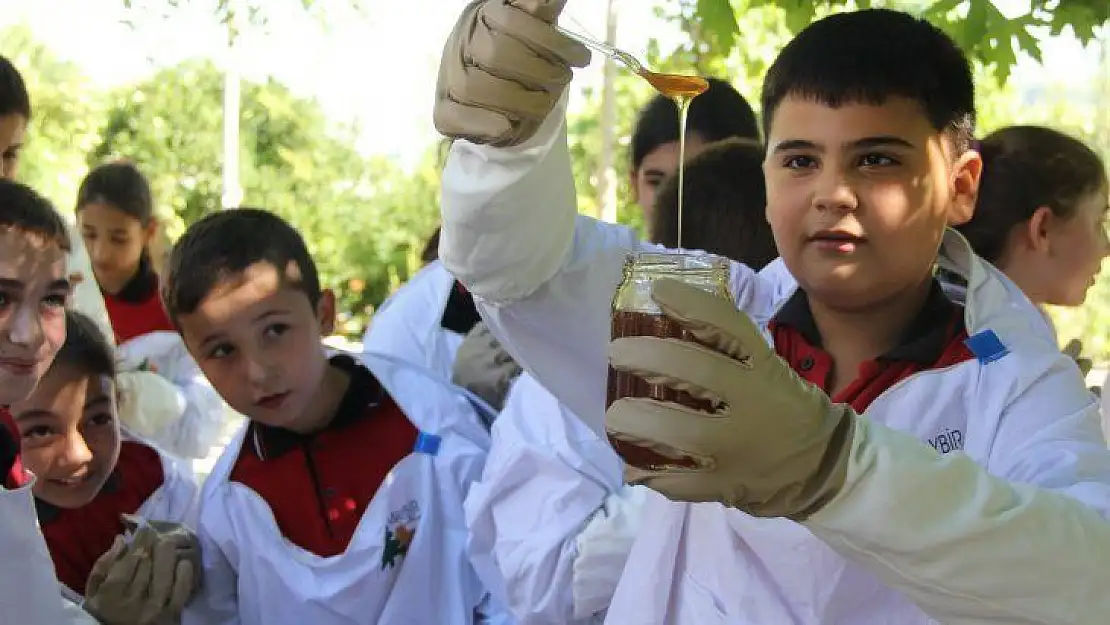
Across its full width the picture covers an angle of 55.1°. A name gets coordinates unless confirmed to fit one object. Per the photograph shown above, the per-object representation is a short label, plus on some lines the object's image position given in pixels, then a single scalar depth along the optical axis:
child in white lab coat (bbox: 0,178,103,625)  1.87
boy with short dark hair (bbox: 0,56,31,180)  3.17
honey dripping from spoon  1.45
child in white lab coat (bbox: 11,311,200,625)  2.37
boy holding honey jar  1.13
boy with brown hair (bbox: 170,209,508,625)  2.49
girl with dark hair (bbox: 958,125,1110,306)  2.71
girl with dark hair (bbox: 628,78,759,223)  3.51
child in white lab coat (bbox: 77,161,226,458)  4.20
